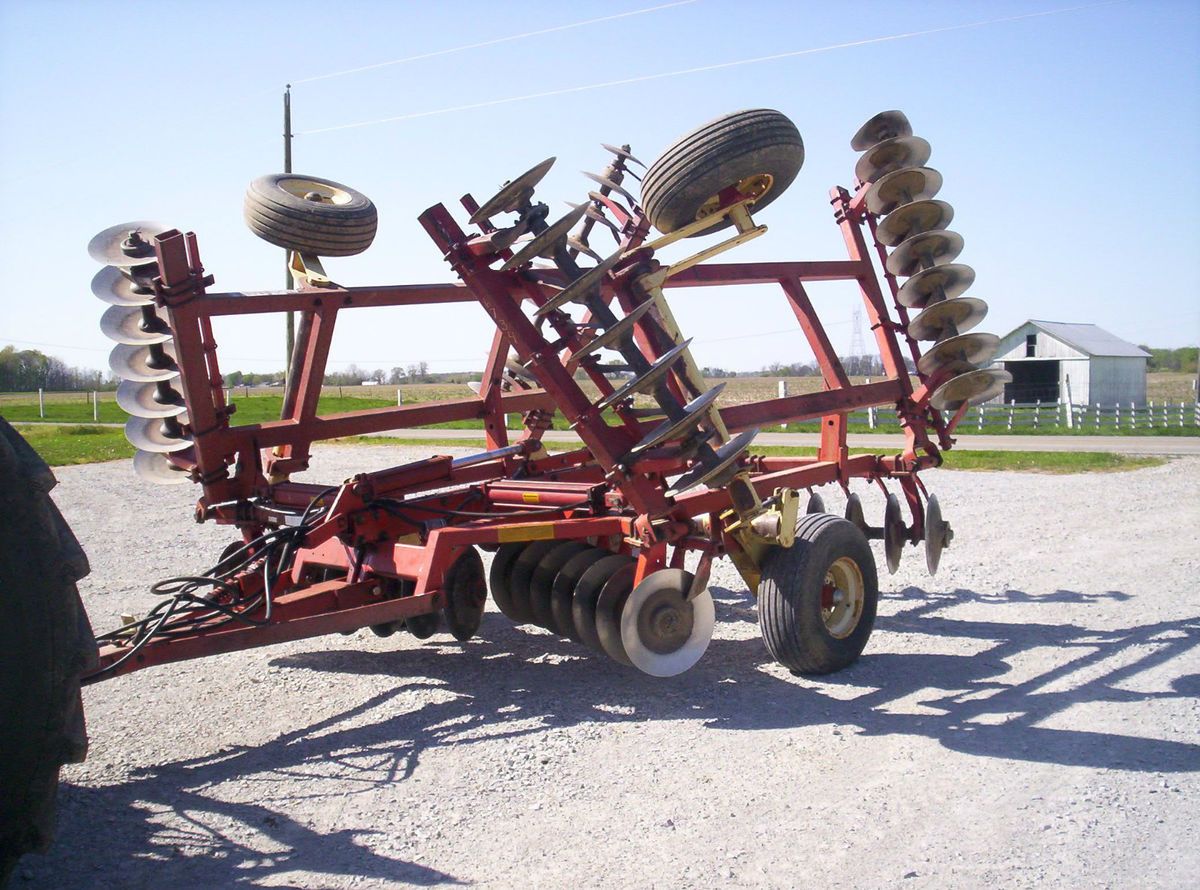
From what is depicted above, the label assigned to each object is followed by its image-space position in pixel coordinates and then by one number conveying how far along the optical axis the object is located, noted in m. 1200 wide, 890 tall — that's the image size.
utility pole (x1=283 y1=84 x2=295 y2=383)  24.70
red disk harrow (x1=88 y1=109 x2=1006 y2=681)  4.80
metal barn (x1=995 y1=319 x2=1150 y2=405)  37.84
